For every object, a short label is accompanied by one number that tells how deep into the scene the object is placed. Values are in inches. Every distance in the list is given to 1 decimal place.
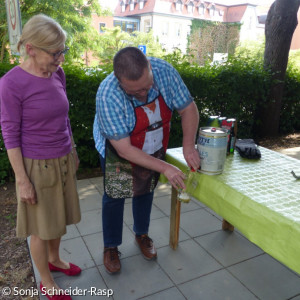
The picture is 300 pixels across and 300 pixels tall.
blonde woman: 56.9
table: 50.9
